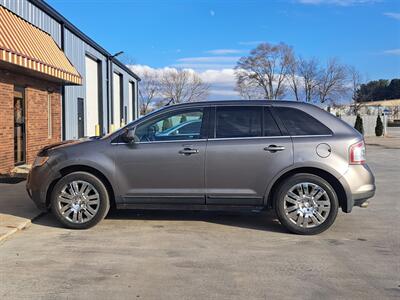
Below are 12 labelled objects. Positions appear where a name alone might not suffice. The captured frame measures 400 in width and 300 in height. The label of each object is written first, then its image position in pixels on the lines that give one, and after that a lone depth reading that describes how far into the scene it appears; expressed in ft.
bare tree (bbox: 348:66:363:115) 269.19
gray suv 22.82
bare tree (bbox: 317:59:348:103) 263.90
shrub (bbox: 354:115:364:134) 140.99
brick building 37.76
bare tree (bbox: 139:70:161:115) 258.98
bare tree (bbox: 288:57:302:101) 277.85
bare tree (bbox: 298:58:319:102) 266.36
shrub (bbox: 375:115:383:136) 144.56
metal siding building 51.13
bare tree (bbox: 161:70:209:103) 259.39
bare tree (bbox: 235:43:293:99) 285.43
